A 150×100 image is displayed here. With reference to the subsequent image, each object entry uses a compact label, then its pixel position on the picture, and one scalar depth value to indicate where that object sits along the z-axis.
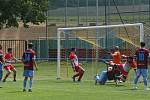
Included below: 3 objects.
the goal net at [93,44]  33.66
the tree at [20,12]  52.34
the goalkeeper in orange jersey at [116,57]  29.00
